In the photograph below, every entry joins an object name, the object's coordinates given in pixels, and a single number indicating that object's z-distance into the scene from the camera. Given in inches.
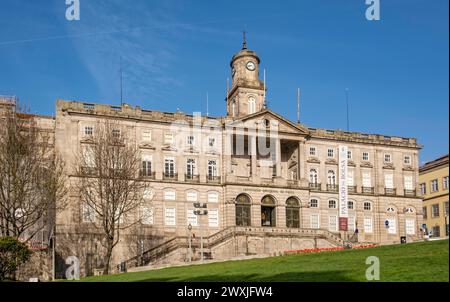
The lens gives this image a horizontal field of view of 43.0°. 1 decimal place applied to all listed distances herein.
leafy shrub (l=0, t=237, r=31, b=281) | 1565.0
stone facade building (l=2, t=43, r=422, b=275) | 2237.9
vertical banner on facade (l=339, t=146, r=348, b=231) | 2437.3
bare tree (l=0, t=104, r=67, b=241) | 1787.6
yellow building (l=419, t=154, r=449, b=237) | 3011.8
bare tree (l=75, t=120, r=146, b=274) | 1962.4
